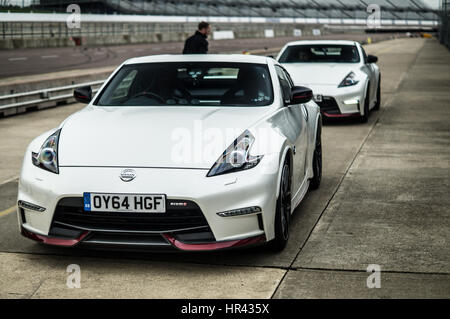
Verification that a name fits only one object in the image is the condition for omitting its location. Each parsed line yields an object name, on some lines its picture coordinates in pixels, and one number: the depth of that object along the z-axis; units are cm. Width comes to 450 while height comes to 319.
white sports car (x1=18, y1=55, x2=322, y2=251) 464
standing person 1359
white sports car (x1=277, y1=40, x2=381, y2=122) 1227
